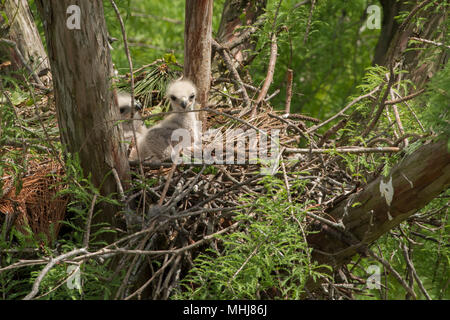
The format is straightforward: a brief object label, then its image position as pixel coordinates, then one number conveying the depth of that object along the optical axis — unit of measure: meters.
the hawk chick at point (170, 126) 4.19
